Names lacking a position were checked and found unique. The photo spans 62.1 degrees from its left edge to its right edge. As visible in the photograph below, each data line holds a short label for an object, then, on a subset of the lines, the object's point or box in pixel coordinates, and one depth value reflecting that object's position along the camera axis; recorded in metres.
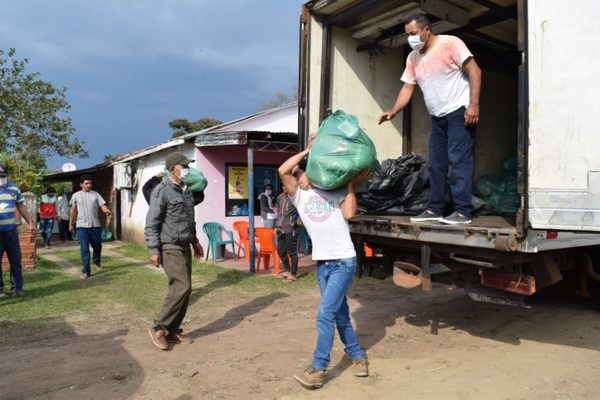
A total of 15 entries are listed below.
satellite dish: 17.22
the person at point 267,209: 9.73
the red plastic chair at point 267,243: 8.46
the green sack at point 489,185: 6.07
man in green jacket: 4.47
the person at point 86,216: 8.17
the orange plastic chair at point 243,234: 9.92
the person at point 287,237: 7.88
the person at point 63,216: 15.40
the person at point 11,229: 6.38
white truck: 3.01
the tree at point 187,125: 36.33
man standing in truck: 3.97
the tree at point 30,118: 18.98
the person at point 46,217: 13.76
